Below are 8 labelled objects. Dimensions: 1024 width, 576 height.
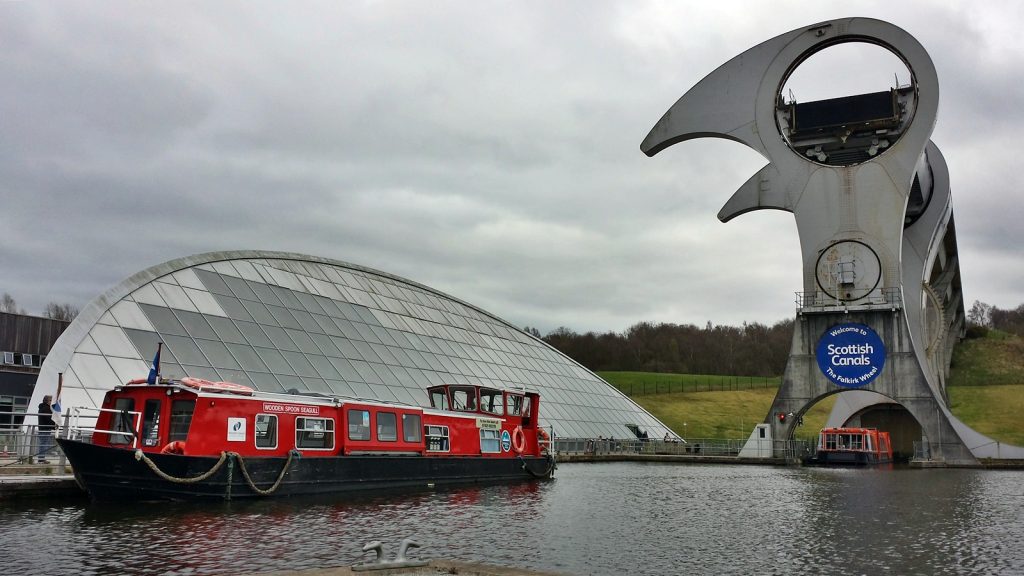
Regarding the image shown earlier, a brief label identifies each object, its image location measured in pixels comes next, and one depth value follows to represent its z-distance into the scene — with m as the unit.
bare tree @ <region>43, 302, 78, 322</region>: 108.56
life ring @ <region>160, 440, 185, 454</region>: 23.95
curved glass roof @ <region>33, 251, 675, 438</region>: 33.62
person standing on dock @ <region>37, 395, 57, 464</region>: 26.99
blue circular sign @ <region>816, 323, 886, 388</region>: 49.03
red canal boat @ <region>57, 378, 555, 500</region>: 23.30
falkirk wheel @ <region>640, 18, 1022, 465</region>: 48.72
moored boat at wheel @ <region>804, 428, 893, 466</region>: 53.50
